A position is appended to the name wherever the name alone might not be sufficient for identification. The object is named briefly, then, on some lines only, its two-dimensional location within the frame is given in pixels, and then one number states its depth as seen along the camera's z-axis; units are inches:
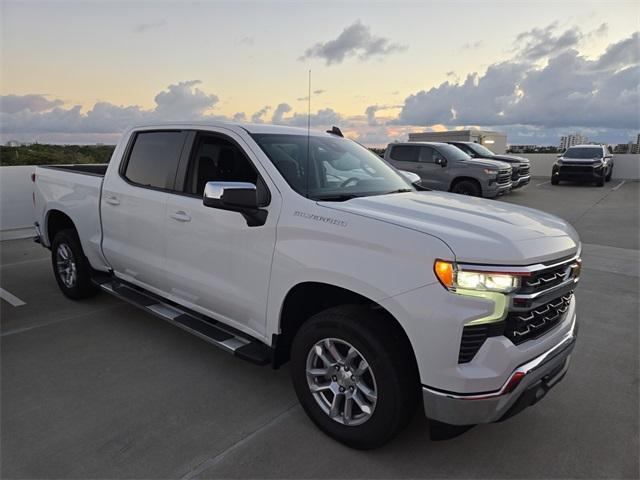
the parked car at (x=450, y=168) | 517.7
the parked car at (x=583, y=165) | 761.6
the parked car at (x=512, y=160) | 629.0
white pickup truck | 85.5
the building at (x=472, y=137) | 1240.2
